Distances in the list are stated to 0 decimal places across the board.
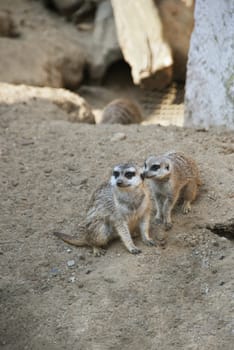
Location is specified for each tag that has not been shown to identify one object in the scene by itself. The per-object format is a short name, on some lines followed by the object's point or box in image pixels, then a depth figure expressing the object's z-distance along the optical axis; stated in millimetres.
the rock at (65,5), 16422
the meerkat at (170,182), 7156
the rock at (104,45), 15484
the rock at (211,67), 9148
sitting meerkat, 6844
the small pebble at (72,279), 6477
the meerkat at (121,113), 12344
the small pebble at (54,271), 6638
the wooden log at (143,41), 13453
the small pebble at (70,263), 6725
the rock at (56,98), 11109
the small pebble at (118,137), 9008
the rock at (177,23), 13289
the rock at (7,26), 14891
